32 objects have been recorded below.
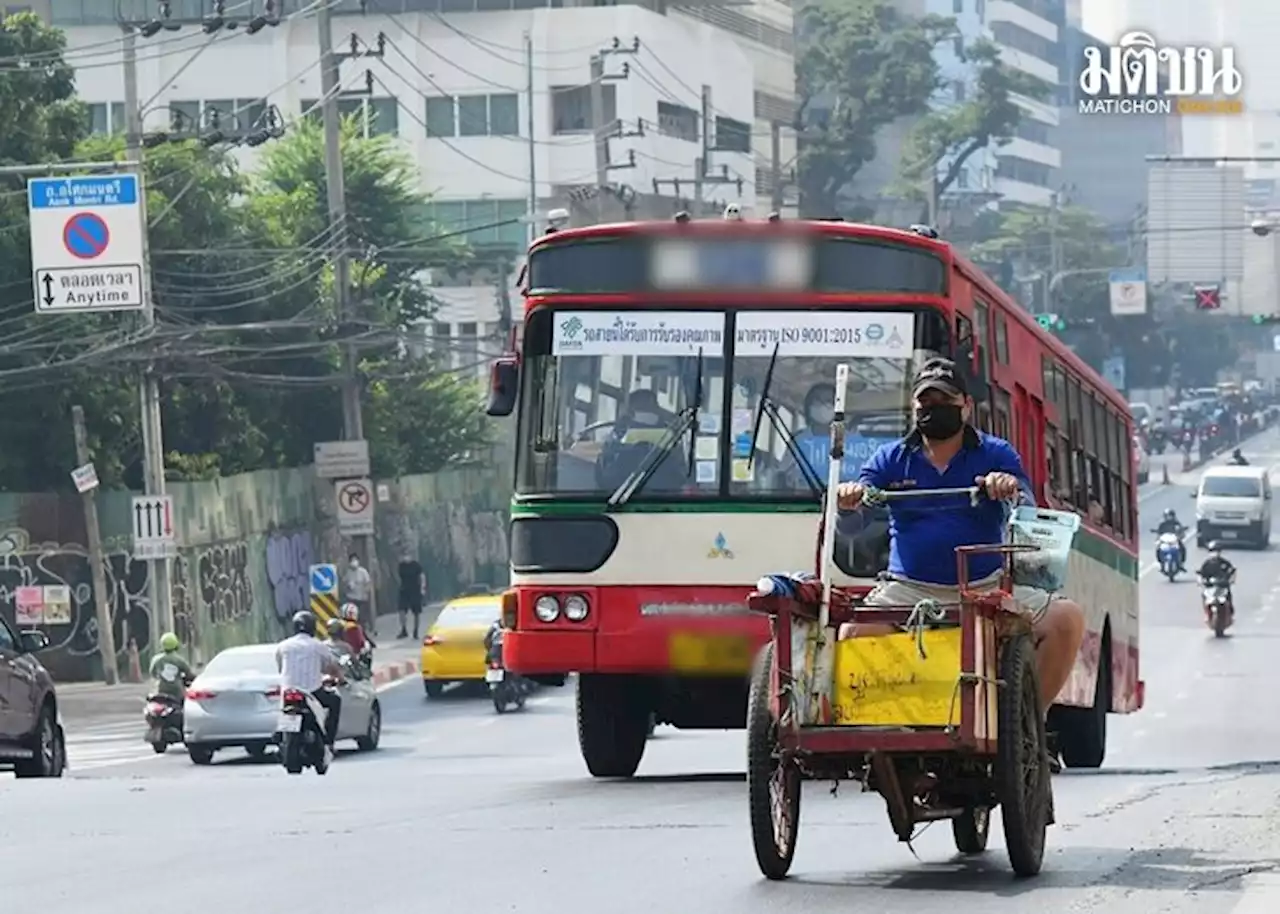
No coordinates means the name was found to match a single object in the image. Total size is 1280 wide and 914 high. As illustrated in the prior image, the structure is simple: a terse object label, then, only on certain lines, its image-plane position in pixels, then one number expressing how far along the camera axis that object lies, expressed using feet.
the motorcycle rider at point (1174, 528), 242.37
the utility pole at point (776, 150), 270.67
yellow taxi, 146.51
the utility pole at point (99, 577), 161.17
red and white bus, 53.88
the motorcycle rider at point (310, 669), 93.50
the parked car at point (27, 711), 81.35
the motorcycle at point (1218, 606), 193.77
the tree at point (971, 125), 413.59
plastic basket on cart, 34.99
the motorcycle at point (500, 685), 138.92
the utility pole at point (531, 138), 248.11
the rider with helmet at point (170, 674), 119.55
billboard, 447.42
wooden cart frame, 33.83
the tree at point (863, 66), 399.03
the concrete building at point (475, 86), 281.13
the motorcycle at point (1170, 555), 240.53
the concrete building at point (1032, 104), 573.74
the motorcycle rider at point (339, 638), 121.49
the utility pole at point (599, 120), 274.16
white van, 264.93
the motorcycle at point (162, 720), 117.80
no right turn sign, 177.37
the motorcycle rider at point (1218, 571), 192.95
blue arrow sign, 168.45
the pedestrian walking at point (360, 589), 182.91
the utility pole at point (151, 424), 144.87
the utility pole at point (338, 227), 173.68
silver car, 109.19
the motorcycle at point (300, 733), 92.02
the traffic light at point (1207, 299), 342.44
